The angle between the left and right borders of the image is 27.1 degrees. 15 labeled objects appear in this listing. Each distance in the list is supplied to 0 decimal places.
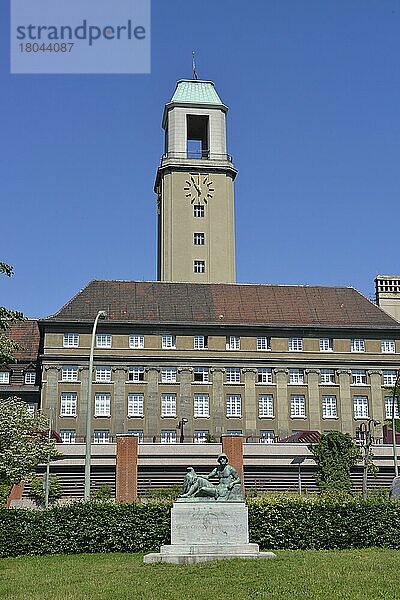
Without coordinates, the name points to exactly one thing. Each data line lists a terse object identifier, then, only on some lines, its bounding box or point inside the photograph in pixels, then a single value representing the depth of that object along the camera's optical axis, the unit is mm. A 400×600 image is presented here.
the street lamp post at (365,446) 46344
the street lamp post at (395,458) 50062
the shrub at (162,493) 43934
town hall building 68938
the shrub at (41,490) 46281
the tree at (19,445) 43719
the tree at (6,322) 33750
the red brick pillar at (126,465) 48125
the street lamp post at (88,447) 33656
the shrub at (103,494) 45519
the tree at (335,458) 50812
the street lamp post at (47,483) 42141
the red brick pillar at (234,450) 49781
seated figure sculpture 25875
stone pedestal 24797
